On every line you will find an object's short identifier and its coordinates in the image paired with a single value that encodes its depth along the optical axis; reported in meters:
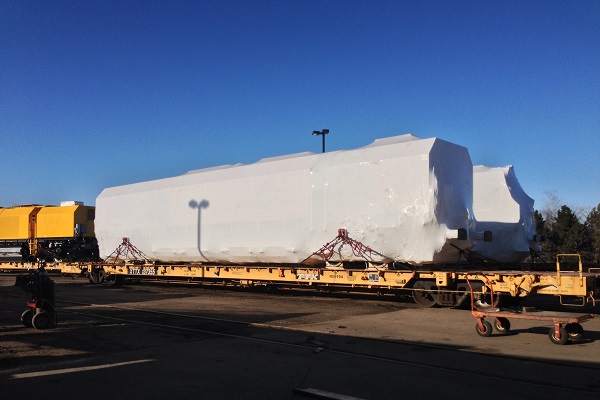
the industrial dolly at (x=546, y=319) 8.46
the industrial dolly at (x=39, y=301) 10.24
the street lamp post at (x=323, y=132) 24.17
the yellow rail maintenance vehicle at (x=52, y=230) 27.03
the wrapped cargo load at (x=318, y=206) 12.99
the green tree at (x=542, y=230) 34.62
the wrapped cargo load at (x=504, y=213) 16.03
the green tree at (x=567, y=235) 33.25
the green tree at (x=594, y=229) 31.86
